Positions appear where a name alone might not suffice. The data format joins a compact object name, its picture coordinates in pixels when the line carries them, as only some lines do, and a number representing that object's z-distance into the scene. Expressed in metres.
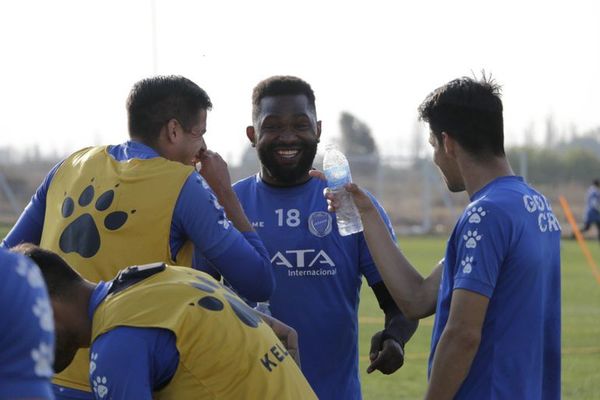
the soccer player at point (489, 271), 6.26
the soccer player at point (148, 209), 6.64
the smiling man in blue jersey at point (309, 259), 8.23
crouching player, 5.20
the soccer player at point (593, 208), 58.66
